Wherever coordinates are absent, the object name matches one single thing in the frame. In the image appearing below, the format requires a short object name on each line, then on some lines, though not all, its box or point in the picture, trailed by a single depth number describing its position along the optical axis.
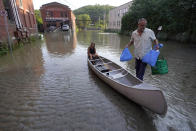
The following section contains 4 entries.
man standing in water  3.36
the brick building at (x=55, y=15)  43.25
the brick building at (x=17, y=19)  9.98
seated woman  6.67
